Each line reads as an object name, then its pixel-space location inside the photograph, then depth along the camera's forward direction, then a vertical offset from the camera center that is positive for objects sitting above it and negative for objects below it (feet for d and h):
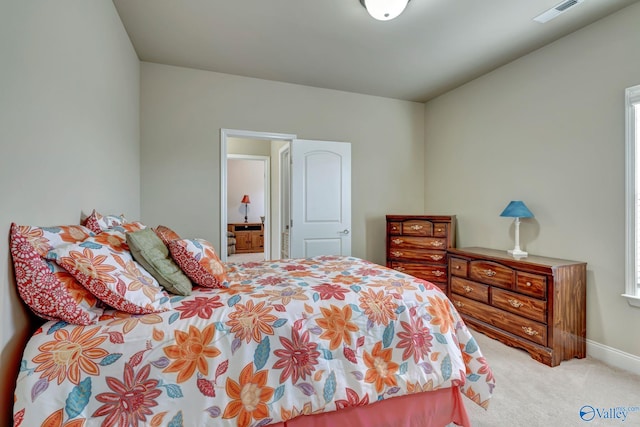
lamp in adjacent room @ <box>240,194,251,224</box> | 27.14 +0.82
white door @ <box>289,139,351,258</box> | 12.22 +0.55
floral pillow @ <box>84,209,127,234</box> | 5.63 -0.20
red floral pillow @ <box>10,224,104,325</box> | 3.67 -0.88
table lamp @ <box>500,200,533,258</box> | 9.37 -0.03
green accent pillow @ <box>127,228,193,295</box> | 4.89 -0.83
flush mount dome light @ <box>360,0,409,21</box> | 6.85 +4.71
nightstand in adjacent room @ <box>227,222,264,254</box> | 25.17 -2.01
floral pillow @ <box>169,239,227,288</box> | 5.32 -0.91
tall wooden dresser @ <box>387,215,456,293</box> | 11.71 -1.29
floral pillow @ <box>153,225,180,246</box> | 5.68 -0.45
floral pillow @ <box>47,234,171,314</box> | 3.89 -0.87
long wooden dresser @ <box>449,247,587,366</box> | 7.82 -2.55
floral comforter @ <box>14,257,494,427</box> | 3.60 -2.03
